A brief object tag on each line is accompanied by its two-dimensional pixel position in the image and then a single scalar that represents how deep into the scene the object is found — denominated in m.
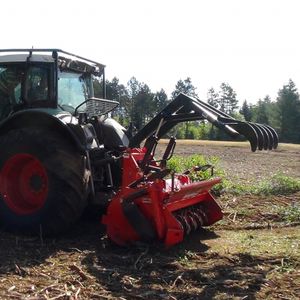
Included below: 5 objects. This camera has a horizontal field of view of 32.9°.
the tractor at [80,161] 5.70
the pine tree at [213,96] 85.29
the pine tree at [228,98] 84.25
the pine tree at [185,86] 76.90
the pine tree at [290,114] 59.03
